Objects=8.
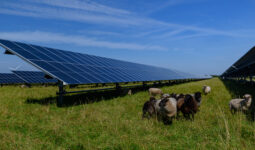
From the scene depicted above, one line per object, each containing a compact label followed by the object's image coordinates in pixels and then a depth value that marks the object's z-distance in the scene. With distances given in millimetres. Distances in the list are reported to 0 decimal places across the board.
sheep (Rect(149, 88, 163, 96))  13198
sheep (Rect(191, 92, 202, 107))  7238
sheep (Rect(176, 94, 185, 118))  6338
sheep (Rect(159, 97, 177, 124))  5875
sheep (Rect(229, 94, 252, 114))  7027
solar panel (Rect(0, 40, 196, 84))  9430
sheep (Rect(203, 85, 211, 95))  13309
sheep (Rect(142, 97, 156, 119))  6492
